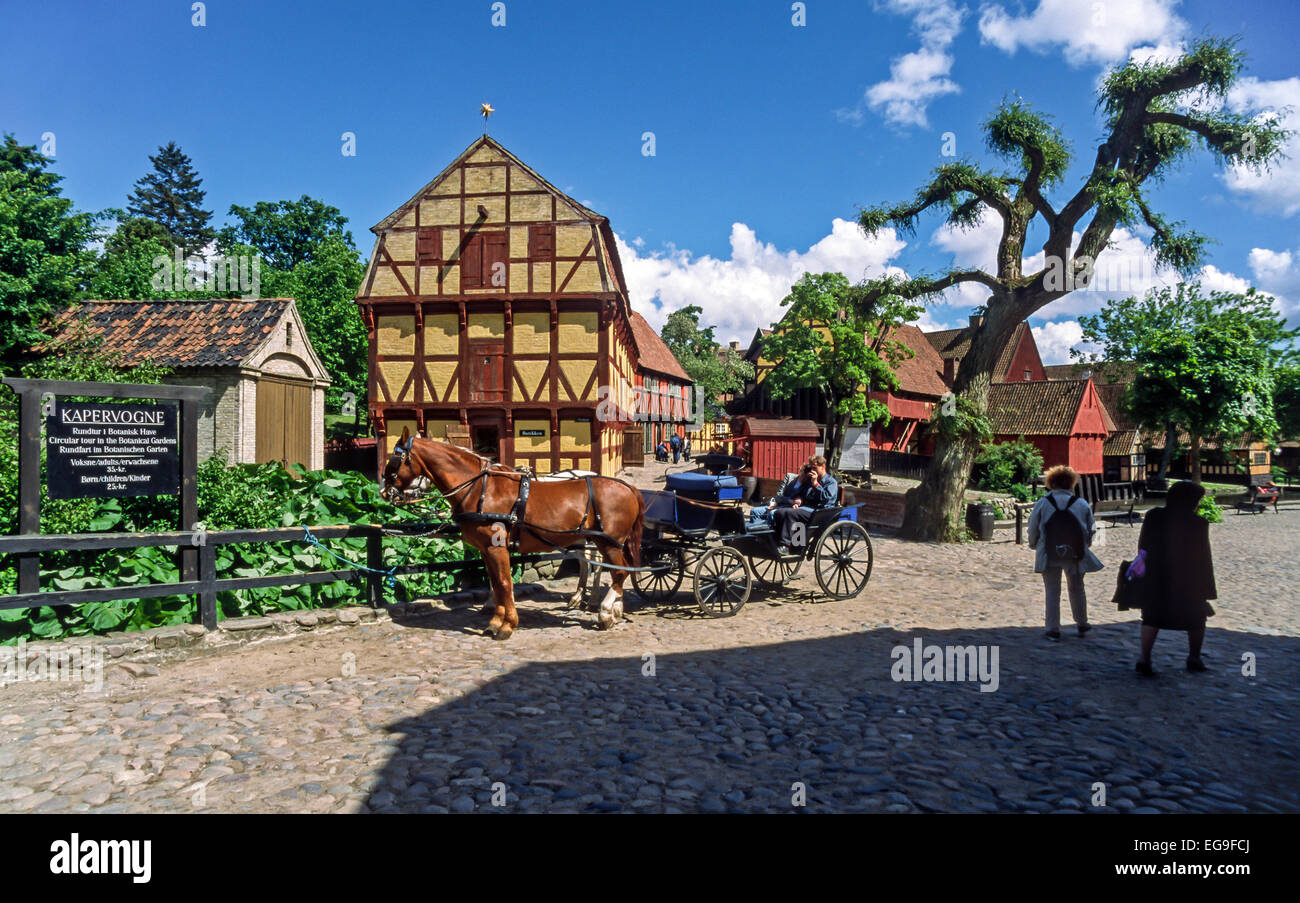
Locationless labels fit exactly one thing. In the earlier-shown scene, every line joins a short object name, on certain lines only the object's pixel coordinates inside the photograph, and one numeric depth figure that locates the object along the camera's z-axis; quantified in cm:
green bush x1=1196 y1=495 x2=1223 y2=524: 1732
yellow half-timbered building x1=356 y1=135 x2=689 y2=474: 2219
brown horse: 728
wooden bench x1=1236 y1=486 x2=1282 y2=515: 2502
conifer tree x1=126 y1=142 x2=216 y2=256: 5797
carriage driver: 880
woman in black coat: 579
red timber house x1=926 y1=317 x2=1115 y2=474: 3303
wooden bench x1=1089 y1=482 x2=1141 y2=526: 2066
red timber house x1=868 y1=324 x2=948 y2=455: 3584
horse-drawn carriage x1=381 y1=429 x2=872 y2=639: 735
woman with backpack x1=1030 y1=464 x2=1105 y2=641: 711
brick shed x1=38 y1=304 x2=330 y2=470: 1788
